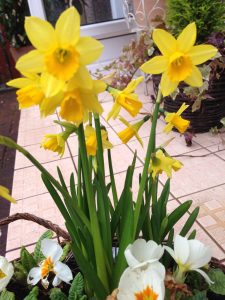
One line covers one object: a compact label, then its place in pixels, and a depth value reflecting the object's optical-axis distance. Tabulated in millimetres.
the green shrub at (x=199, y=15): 1440
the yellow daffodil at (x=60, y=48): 331
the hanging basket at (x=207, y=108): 1520
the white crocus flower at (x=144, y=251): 502
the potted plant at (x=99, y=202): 343
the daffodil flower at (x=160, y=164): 524
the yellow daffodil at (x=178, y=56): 401
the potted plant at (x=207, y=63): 1440
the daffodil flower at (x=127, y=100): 434
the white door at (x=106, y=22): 2834
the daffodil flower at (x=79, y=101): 348
